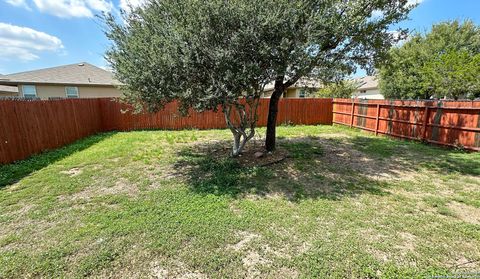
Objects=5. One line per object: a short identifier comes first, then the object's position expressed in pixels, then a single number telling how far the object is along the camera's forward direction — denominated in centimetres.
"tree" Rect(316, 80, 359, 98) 1993
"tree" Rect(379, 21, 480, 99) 1309
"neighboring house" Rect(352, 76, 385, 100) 2880
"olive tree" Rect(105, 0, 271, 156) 441
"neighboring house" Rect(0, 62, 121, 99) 1527
